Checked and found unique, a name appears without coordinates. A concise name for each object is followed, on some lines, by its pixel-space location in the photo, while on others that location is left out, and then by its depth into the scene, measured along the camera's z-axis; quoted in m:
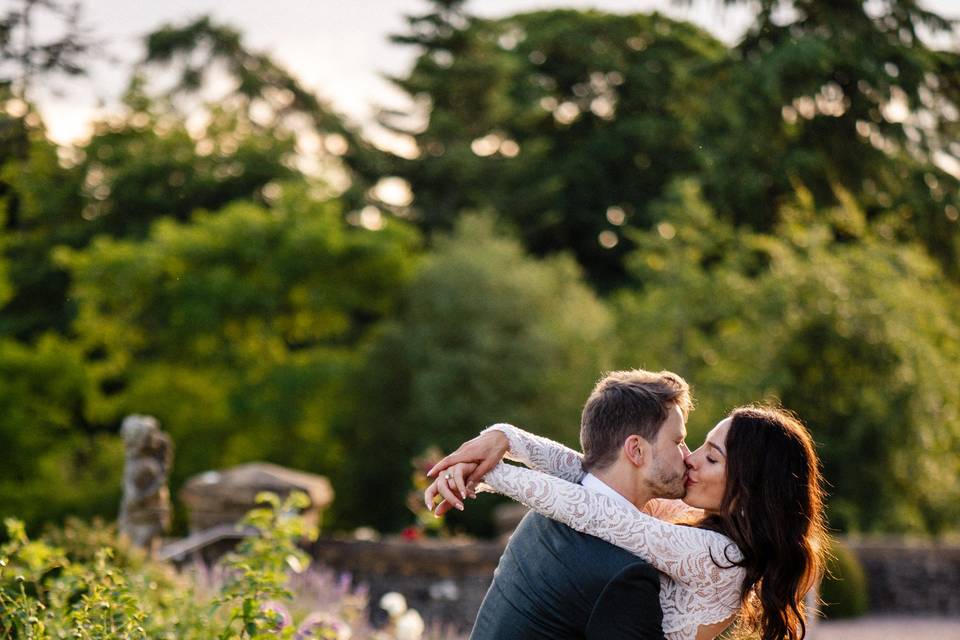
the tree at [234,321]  20.66
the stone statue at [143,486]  8.75
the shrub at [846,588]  13.48
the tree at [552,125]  27.17
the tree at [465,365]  20.64
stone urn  10.06
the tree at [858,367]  17.36
